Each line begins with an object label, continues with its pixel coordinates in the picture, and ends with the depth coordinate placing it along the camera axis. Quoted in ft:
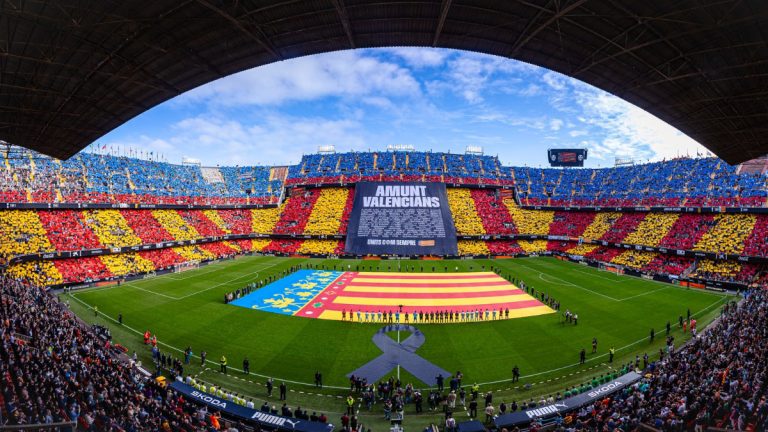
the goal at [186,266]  151.08
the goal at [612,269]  153.48
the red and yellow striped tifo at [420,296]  101.04
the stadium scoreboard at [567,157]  268.82
